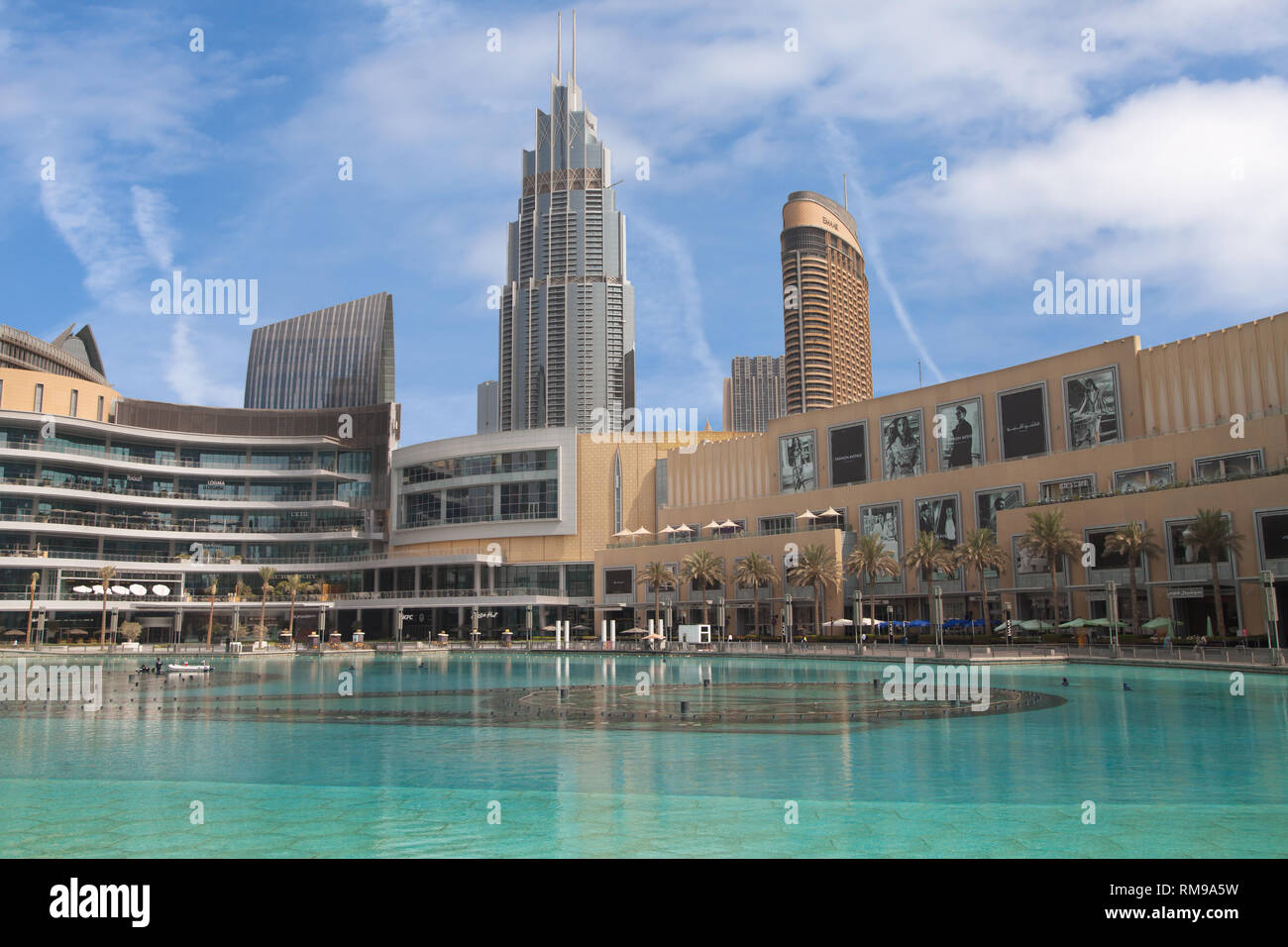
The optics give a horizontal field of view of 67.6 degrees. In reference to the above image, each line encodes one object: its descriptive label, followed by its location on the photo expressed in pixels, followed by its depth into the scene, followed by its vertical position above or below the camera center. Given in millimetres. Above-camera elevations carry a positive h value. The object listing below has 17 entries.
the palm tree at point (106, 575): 83638 +2750
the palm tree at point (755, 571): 82625 +1980
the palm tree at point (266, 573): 93062 +2920
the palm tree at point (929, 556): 70500 +2643
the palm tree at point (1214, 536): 53188 +2816
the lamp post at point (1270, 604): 41000 -796
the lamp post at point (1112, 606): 49781 -948
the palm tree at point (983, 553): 67000 +2653
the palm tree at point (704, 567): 86688 +2523
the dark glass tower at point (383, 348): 187250 +50846
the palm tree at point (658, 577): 89375 +1772
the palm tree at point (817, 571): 77688 +1823
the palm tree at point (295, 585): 95400 +1655
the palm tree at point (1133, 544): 58062 +2682
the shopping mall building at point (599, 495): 63781 +9348
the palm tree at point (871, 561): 74125 +2409
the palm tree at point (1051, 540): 62250 +3221
